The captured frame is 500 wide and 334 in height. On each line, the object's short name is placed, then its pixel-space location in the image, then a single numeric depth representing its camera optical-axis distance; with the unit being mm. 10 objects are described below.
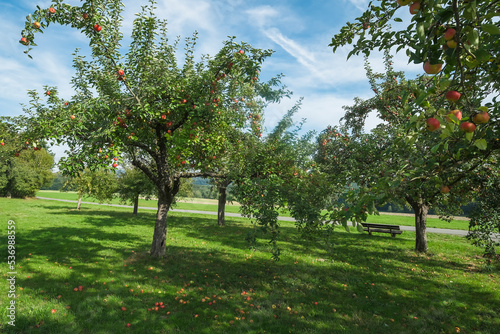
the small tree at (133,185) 19984
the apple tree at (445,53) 1666
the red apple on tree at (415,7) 1803
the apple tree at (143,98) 5863
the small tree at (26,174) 37656
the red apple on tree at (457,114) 1806
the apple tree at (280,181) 6238
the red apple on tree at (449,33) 1756
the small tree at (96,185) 22422
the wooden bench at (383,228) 17128
